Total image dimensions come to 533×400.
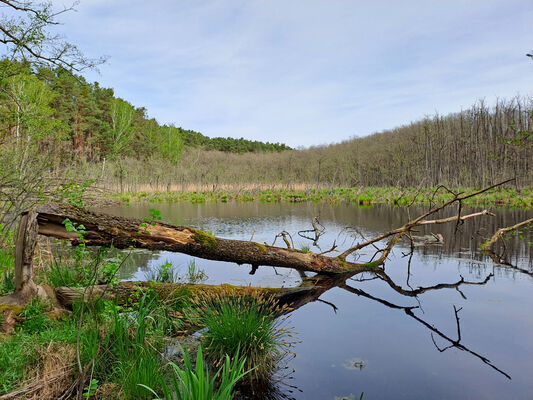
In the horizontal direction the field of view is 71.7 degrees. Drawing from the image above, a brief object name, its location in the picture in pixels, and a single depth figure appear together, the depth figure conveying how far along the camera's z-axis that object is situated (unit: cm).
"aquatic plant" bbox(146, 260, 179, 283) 687
